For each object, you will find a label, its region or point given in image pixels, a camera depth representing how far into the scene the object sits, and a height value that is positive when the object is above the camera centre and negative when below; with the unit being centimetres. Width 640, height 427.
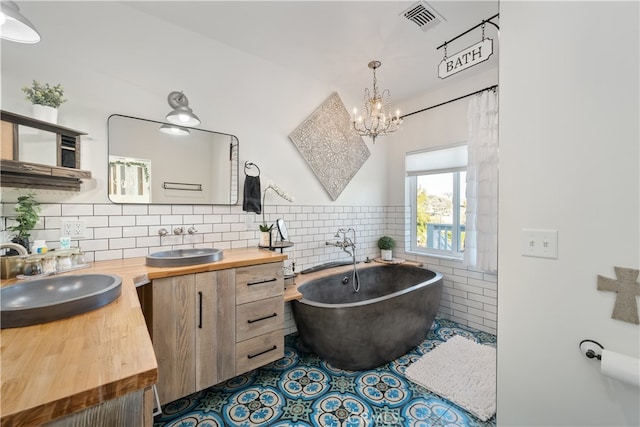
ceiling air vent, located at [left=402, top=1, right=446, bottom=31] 188 +148
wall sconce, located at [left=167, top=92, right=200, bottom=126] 186 +72
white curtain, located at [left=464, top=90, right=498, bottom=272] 260 +31
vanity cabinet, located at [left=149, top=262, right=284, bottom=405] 155 -74
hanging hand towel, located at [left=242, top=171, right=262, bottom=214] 237 +16
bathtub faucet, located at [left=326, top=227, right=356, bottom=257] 301 -35
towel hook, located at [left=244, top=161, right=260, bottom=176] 245 +44
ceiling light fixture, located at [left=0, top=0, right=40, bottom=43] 113 +85
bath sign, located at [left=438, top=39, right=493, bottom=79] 161 +99
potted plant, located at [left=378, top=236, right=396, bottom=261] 346 -46
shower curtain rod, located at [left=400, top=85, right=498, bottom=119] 267 +129
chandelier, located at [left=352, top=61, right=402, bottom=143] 254 +90
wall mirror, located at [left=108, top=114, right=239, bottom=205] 187 +38
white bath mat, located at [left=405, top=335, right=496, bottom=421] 179 -128
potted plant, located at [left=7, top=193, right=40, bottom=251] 145 -5
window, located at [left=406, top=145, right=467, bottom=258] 311 +16
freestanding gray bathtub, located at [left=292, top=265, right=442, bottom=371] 203 -91
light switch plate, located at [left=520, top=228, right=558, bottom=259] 107 -13
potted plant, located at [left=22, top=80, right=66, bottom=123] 152 +66
